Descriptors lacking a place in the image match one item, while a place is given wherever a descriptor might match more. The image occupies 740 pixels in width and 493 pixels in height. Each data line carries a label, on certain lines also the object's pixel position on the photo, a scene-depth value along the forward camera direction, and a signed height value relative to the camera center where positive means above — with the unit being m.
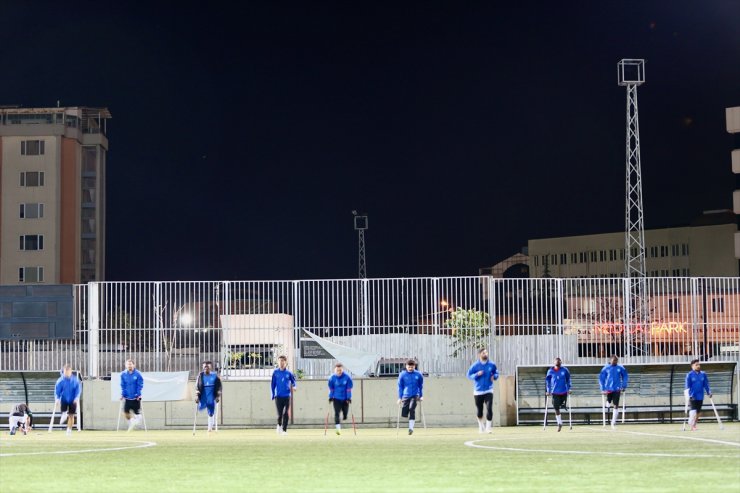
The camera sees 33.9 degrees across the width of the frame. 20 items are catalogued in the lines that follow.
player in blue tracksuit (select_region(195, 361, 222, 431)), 30.36 -1.25
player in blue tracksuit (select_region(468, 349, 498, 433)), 28.25 -1.08
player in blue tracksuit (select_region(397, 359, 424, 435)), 28.42 -1.26
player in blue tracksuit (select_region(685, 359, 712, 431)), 28.82 -1.36
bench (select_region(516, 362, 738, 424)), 32.91 -1.72
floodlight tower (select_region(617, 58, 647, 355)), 51.81 +8.90
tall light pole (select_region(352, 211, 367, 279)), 69.94 +6.42
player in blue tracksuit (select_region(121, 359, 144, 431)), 30.72 -1.20
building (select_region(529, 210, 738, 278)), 135.12 +9.51
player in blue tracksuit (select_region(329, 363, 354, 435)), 29.03 -1.28
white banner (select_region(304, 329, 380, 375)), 32.53 -0.53
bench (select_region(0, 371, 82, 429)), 33.31 -1.37
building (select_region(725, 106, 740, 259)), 84.88 +14.17
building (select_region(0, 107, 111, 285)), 101.69 +12.57
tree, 32.31 +0.01
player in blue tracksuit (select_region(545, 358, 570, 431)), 30.22 -1.29
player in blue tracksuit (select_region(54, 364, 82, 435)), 30.00 -1.24
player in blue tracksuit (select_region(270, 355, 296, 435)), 29.00 -1.20
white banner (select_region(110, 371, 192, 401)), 32.53 -1.22
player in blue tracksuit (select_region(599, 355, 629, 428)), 30.67 -1.28
